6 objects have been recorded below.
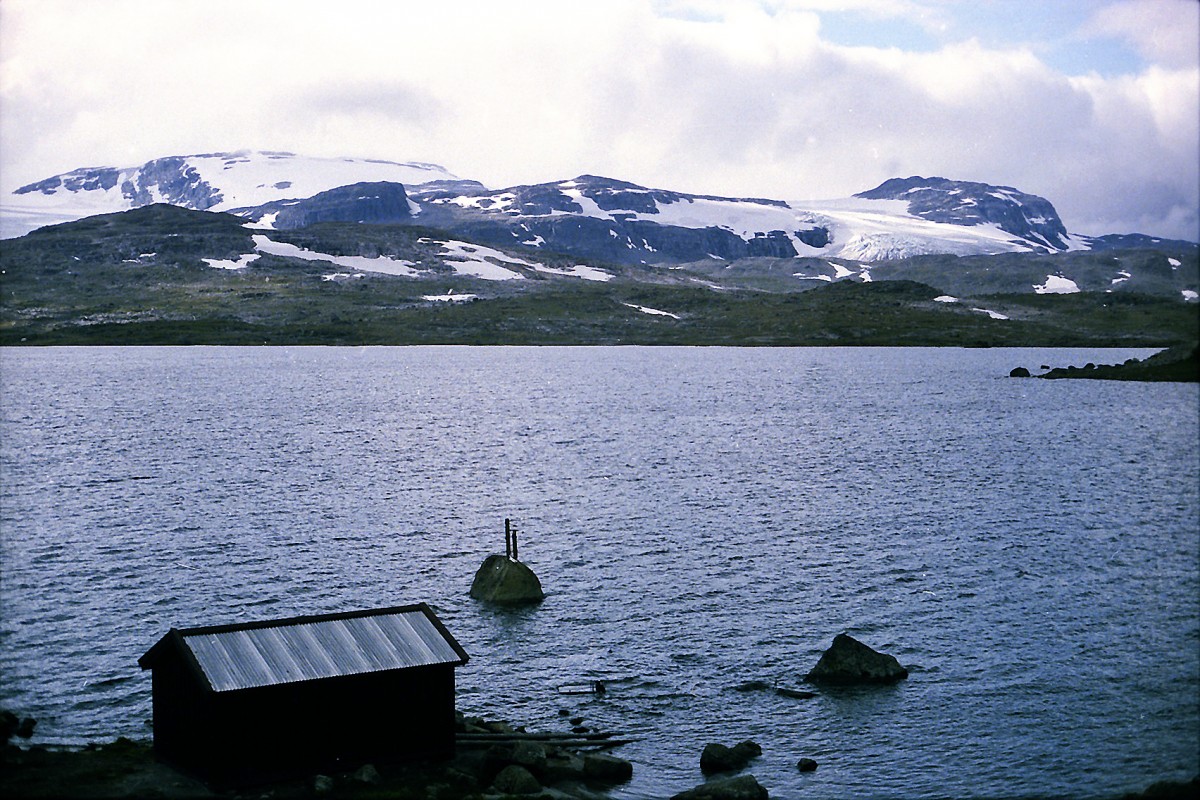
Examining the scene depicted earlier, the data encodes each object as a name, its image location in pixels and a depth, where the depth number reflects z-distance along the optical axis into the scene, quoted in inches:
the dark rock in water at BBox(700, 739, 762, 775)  1669.5
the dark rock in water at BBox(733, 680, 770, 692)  1982.0
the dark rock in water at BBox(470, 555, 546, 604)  2492.6
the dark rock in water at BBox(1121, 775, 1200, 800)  1412.4
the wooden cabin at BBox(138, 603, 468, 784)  1396.4
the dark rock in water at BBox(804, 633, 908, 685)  2021.4
